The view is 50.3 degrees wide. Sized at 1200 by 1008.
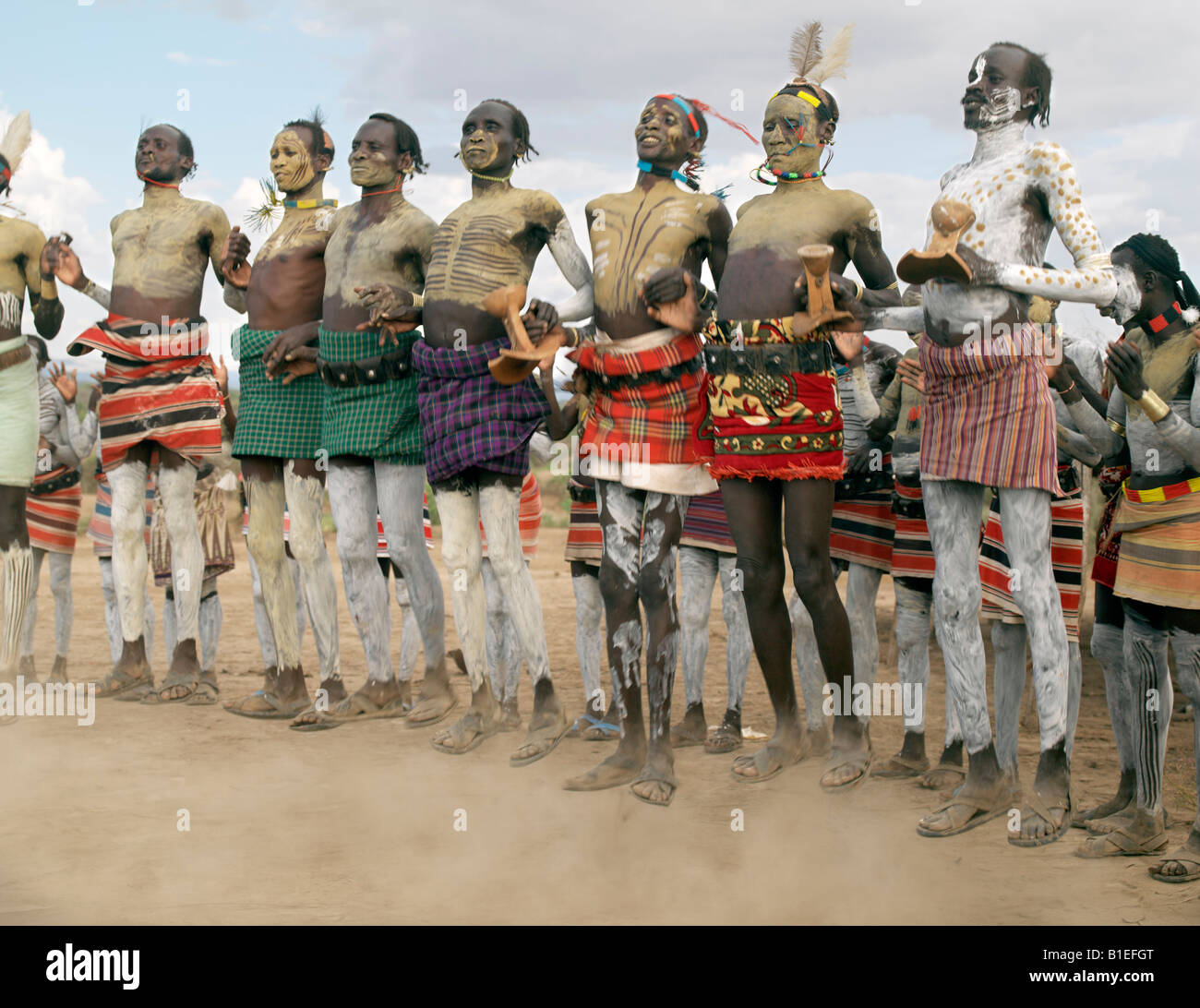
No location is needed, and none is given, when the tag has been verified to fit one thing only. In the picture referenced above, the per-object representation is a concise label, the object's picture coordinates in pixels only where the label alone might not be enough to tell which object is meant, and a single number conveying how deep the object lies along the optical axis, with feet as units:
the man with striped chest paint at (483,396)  17.78
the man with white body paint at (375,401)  19.02
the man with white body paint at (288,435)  20.22
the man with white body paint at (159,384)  21.02
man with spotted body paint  14.37
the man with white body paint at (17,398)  21.25
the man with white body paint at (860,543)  18.30
